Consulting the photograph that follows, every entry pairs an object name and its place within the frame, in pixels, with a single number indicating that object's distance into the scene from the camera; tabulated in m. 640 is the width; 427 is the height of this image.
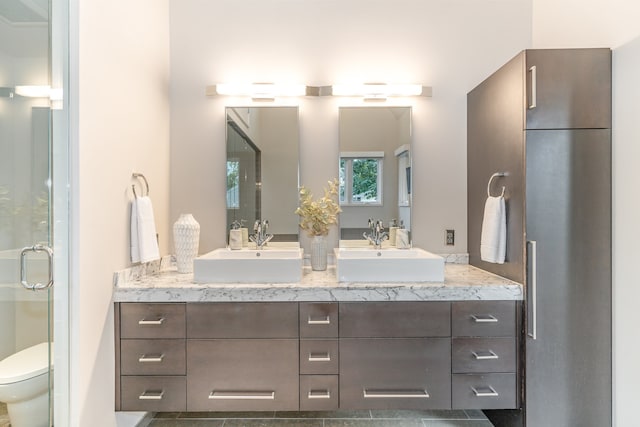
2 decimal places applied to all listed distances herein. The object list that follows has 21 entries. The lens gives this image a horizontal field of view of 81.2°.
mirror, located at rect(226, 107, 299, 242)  2.55
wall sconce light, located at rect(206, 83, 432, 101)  2.48
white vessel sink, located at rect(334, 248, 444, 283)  1.93
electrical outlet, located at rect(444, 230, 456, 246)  2.56
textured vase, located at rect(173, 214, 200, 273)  2.24
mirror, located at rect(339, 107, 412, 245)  2.54
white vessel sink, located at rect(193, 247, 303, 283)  1.93
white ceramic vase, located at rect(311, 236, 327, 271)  2.33
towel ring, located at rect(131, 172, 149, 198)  2.06
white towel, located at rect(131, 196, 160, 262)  2.00
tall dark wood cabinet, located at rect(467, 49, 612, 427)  1.82
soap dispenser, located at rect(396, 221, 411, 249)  2.51
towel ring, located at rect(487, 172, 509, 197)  2.04
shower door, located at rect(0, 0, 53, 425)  1.58
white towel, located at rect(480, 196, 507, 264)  1.99
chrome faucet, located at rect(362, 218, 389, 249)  2.48
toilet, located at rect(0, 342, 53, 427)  1.54
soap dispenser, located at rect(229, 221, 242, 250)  2.50
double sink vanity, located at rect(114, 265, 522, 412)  1.88
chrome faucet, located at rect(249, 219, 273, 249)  2.50
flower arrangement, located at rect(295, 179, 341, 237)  2.38
